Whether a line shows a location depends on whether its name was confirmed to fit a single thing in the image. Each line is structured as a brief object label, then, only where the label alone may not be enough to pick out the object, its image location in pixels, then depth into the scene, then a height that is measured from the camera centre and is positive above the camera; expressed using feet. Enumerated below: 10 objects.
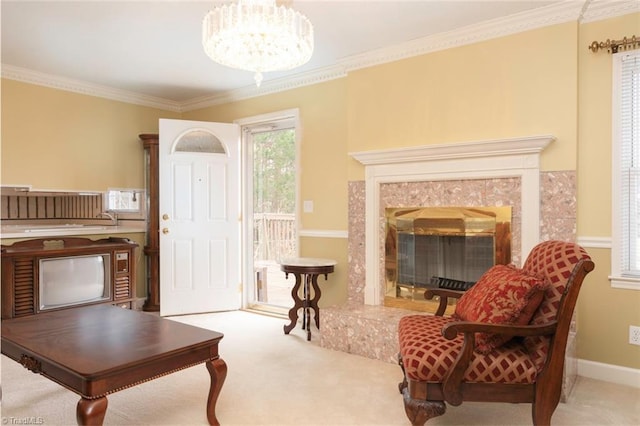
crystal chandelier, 6.98 +3.01
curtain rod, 8.70 +3.49
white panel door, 15.06 -0.28
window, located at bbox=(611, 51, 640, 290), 8.92 +0.74
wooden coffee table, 5.68 -2.19
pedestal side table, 11.95 -2.20
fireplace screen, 10.23 -1.03
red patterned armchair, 6.16 -2.23
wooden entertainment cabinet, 11.76 -1.74
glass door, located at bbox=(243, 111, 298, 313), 15.57 +0.00
